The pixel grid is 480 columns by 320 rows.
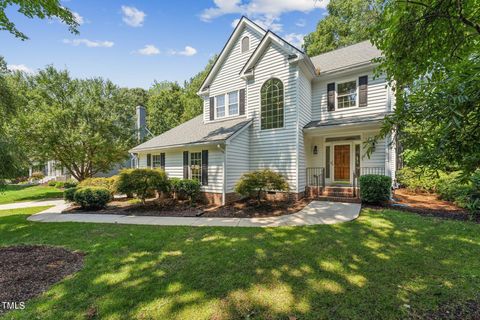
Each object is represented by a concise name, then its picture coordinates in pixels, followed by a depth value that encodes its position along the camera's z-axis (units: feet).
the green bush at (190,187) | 34.24
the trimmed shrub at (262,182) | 28.60
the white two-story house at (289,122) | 32.35
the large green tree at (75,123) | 49.80
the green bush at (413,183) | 33.27
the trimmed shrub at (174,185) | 35.58
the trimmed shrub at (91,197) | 32.99
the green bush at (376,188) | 26.73
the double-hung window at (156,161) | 44.78
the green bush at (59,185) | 71.64
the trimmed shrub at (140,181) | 32.09
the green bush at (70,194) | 35.29
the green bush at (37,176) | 93.29
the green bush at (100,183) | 39.02
